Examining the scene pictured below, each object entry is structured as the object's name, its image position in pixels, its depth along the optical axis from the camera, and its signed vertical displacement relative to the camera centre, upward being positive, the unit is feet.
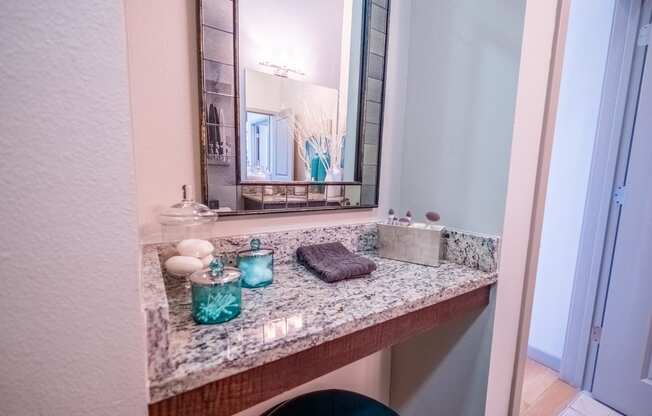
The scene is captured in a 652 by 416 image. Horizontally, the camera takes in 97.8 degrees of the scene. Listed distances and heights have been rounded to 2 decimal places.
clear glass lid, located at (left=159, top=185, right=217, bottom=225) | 2.18 -0.37
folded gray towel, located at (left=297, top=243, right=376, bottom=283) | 2.45 -0.83
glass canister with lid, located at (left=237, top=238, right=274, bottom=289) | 2.28 -0.80
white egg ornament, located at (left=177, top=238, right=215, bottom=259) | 2.07 -0.60
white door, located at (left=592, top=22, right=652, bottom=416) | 4.41 -1.76
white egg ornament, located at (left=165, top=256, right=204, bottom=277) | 2.00 -0.70
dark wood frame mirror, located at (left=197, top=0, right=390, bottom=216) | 2.33 +0.48
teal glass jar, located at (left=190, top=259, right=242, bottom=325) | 1.68 -0.77
